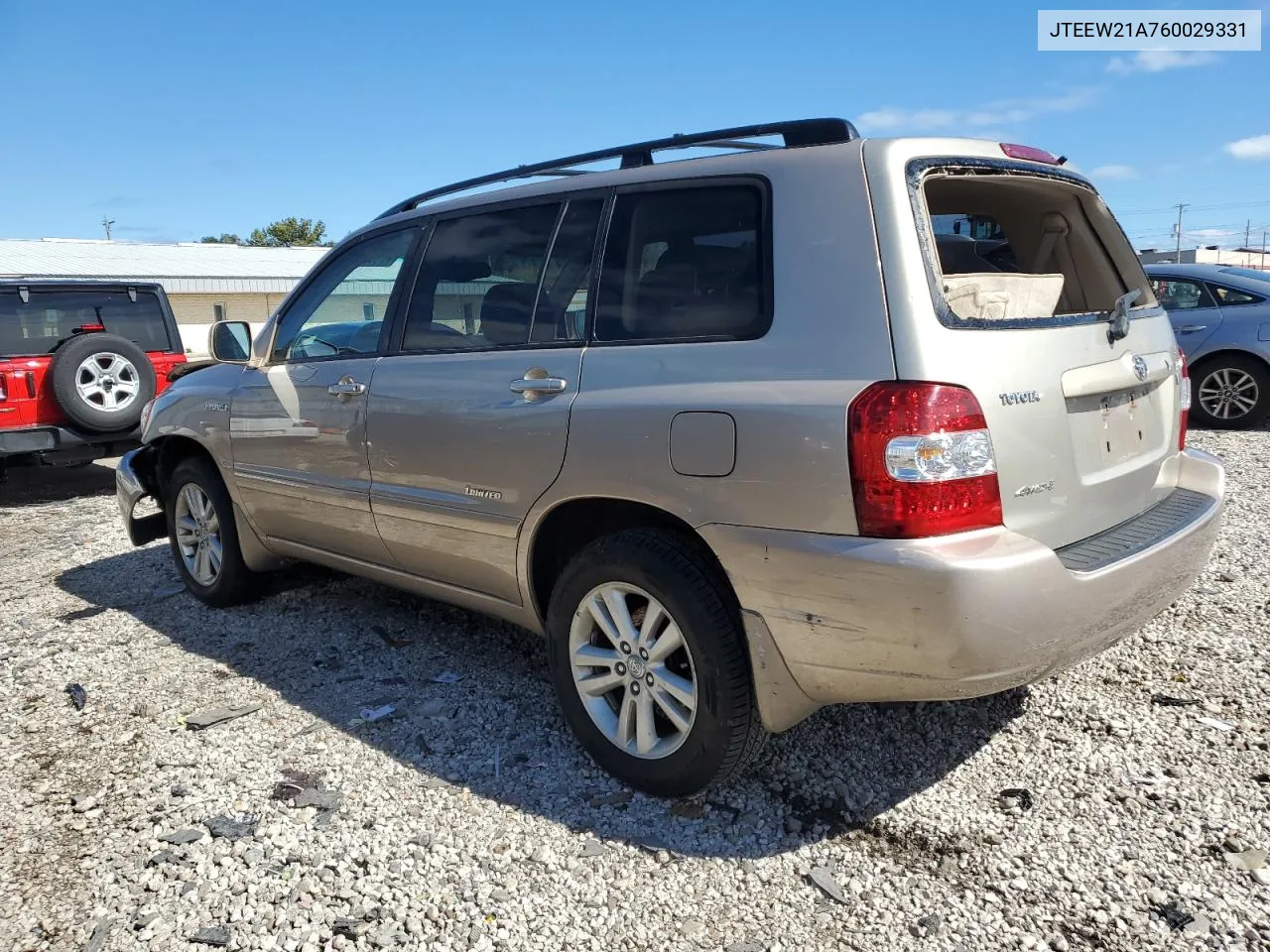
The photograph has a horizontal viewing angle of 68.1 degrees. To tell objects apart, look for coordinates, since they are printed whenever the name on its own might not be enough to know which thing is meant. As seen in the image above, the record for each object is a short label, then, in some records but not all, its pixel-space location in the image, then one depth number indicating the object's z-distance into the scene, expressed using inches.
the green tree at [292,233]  3115.2
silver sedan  347.3
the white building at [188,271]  1341.0
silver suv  91.2
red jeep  300.0
